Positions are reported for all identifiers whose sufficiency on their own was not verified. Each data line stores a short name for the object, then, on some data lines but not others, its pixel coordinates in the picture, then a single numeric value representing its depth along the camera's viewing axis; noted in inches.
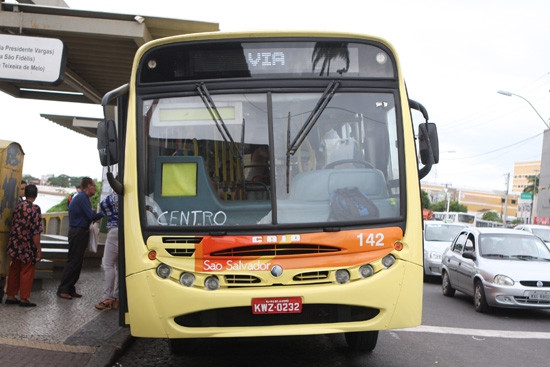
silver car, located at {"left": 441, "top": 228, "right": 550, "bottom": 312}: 462.8
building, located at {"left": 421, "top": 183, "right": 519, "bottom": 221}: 6161.9
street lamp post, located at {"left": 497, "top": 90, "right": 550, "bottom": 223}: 2083.9
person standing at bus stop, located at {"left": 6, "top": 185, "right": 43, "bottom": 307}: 368.5
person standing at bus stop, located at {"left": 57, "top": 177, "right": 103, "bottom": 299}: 417.4
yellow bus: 235.8
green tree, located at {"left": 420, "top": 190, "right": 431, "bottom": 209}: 4402.1
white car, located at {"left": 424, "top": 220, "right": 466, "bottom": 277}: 721.6
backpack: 243.9
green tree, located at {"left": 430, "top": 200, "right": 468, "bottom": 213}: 4965.6
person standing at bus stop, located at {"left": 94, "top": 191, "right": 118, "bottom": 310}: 389.4
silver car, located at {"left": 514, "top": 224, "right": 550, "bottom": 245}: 847.9
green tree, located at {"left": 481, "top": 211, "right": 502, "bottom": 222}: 4902.8
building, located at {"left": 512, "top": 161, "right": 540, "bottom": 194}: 6380.9
